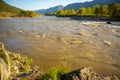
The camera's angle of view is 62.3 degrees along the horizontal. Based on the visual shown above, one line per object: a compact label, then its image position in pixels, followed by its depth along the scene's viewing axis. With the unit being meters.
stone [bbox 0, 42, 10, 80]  4.74
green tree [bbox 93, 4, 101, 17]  78.12
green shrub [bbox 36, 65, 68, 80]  5.01
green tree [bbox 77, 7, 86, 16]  98.82
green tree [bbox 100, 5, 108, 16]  74.36
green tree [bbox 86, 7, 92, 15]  95.04
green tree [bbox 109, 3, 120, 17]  61.96
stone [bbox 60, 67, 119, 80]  4.93
